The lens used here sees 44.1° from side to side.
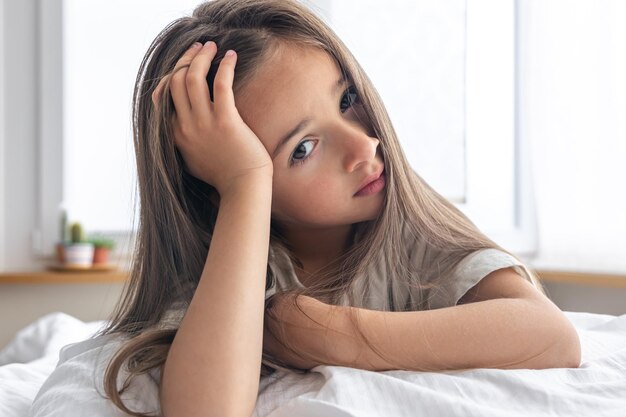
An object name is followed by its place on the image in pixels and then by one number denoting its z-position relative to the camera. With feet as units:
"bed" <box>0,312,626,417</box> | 2.13
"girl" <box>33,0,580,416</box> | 2.50
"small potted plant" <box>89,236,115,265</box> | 7.90
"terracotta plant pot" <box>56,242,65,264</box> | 7.78
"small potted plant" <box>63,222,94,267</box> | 7.71
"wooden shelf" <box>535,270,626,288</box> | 6.63
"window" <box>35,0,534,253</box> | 8.68
